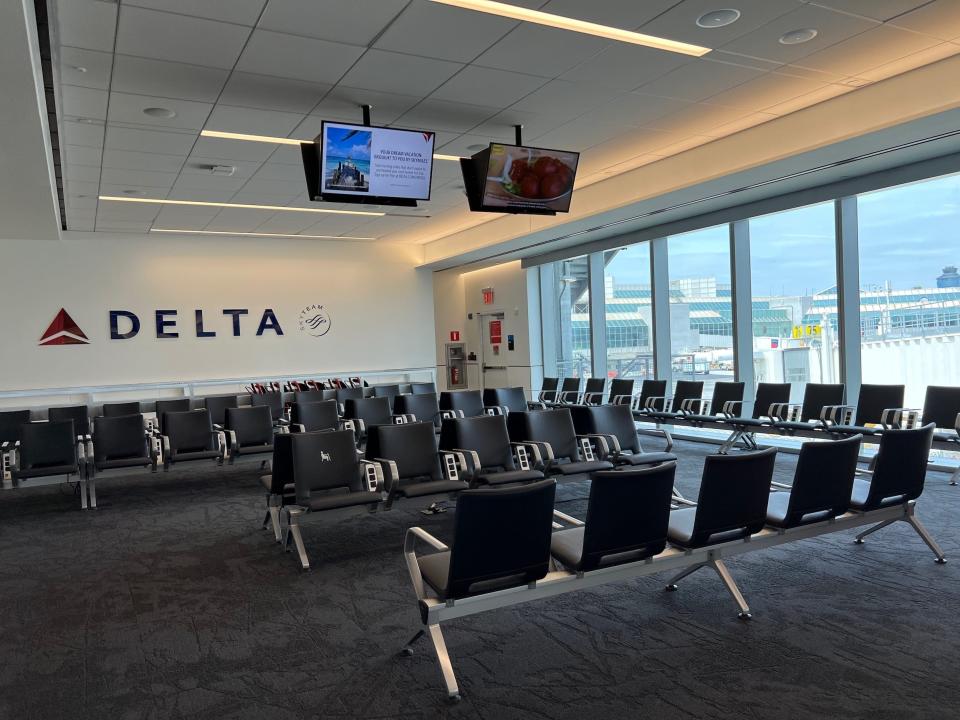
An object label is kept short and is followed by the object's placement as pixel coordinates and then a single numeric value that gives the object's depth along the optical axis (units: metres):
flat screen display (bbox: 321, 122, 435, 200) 5.47
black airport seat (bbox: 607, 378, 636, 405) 9.28
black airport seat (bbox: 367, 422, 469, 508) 5.26
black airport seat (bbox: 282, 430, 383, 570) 4.63
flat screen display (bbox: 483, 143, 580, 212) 6.09
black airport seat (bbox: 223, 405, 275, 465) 7.14
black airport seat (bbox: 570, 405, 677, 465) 6.19
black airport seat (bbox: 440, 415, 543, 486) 5.61
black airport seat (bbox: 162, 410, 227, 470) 6.77
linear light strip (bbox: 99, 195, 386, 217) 8.62
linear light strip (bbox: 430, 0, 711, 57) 4.21
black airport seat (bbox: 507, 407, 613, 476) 5.89
